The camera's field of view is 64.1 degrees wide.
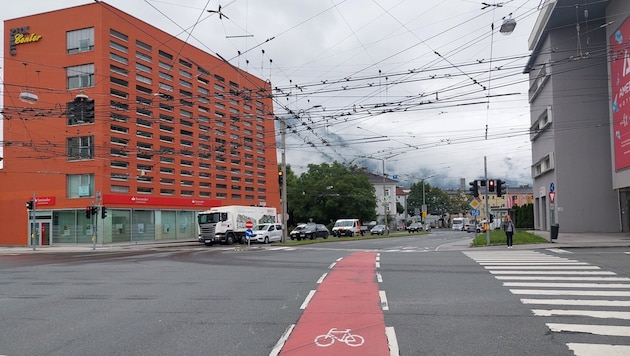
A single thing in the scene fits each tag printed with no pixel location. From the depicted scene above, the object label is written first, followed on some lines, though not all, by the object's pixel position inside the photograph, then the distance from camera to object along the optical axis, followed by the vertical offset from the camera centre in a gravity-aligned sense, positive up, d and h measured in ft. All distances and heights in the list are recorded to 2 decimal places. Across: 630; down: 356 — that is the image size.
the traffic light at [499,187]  87.59 +2.67
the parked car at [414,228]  231.50 -10.85
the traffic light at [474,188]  91.41 +2.70
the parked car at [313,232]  151.33 -7.51
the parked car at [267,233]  129.80 -6.41
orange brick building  141.28 +22.63
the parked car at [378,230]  203.31 -10.03
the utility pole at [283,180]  114.90 +6.27
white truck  131.54 -4.03
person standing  80.23 -4.37
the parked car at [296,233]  152.40 -7.69
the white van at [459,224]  282.36 -11.80
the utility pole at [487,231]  85.14 -4.96
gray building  119.24 +17.25
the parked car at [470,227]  234.72 -11.53
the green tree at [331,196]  251.19 +5.44
